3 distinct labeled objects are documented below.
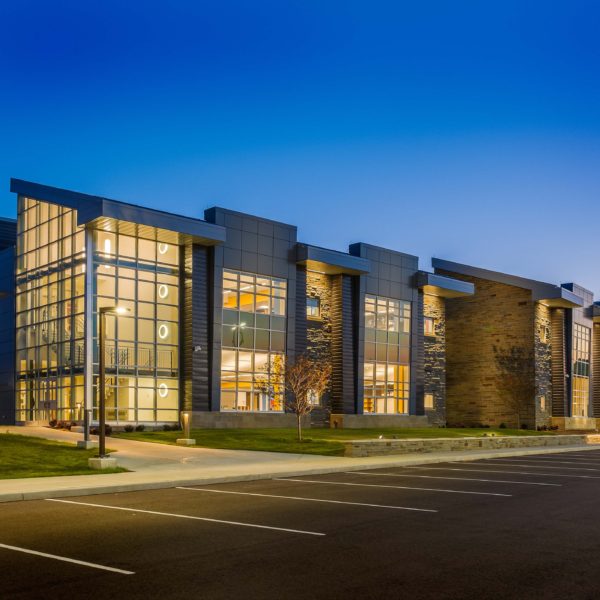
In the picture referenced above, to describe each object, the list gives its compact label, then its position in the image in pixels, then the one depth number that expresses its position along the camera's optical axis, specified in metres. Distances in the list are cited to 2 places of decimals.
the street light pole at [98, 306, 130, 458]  19.14
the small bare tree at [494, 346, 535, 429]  50.73
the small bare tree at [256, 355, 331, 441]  30.31
